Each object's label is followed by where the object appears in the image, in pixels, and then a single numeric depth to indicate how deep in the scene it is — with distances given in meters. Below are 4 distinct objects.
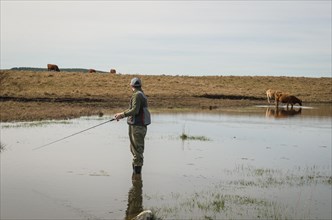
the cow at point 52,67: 68.50
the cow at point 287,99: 41.50
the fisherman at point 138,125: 11.13
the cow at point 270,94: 47.12
